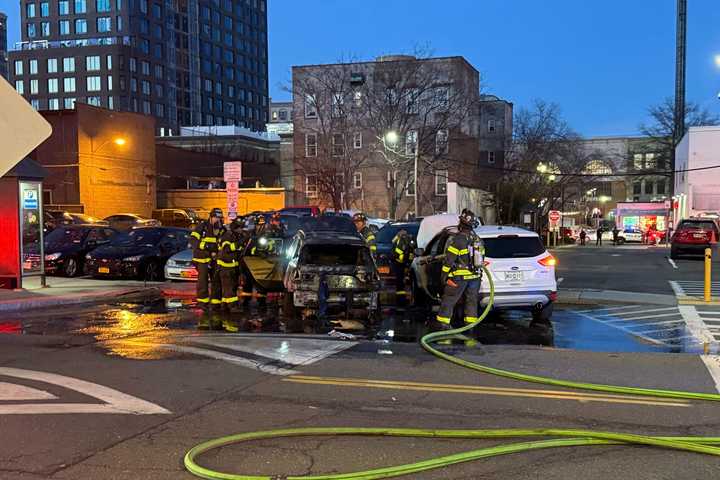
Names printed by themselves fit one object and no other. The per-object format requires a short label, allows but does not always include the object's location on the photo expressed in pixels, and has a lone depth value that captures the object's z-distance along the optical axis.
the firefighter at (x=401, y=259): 14.19
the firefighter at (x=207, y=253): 12.96
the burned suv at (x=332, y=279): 11.41
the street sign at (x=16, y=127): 4.73
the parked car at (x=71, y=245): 18.94
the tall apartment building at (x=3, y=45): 121.12
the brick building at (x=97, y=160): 41.09
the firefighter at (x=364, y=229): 13.70
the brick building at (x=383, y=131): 47.19
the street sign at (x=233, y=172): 17.50
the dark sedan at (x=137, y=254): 17.58
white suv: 10.84
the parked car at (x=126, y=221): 34.25
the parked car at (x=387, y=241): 15.65
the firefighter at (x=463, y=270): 10.06
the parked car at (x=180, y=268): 16.88
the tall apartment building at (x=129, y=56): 96.06
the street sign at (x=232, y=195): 17.75
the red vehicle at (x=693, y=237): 26.47
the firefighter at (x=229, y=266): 12.69
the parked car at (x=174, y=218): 43.91
